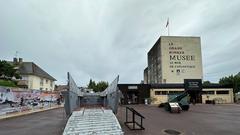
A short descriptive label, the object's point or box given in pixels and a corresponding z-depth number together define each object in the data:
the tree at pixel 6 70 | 24.38
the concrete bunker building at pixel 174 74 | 31.92
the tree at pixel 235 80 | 43.85
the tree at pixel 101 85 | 54.49
